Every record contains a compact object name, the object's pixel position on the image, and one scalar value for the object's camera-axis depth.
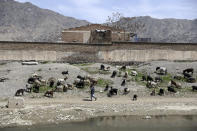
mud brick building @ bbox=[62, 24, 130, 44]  58.78
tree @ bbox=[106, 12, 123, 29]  82.71
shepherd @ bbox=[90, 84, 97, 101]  31.48
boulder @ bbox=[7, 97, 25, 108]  27.81
